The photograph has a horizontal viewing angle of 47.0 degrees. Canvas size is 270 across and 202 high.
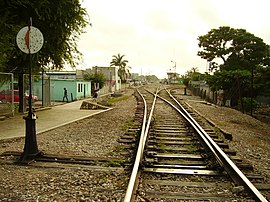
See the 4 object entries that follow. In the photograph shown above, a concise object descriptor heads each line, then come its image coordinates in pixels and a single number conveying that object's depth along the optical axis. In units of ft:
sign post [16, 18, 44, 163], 20.89
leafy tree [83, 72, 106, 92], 158.92
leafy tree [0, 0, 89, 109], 41.09
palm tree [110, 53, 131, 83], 311.88
